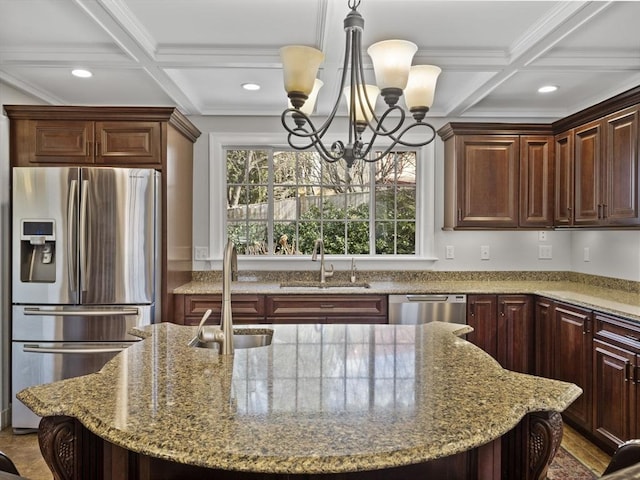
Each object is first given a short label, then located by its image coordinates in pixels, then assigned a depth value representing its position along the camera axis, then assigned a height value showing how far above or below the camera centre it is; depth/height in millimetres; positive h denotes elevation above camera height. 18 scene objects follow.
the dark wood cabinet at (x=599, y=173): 2916 +494
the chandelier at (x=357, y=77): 1813 +681
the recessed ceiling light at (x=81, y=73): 3122 +1164
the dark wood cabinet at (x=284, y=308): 3539 -511
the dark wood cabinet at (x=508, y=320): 3600 -603
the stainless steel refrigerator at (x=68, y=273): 3182 -218
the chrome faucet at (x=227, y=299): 1698 -209
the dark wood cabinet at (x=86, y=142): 3346 +725
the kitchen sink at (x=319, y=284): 3896 -364
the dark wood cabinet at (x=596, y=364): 2564 -772
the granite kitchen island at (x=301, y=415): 979 -429
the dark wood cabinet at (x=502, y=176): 3867 +561
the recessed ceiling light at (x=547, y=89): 3475 +1180
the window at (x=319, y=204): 4332 +358
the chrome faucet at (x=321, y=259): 3962 -147
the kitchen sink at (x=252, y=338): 2143 -448
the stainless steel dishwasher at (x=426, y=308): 3564 -509
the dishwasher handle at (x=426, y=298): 3576 -431
